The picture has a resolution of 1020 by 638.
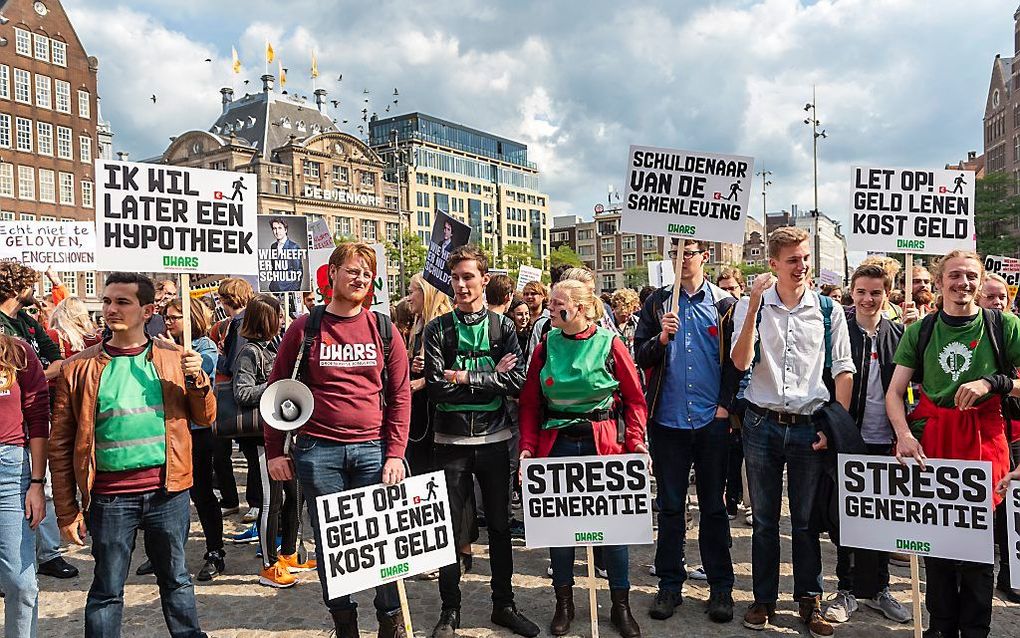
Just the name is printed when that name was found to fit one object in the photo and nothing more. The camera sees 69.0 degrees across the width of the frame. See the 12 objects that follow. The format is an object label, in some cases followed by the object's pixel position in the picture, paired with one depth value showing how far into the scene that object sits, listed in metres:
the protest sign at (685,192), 5.77
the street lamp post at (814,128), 32.12
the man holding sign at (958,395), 4.24
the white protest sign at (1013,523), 3.90
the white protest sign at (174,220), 5.11
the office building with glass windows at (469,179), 97.88
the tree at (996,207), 64.06
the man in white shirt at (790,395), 4.73
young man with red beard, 4.43
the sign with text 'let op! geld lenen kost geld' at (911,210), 6.78
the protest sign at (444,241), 8.09
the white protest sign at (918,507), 4.06
